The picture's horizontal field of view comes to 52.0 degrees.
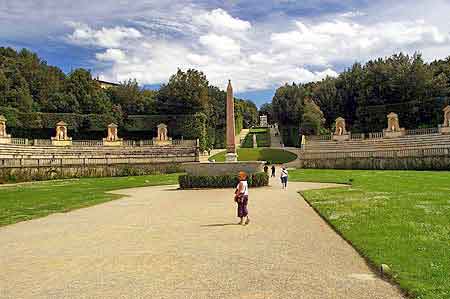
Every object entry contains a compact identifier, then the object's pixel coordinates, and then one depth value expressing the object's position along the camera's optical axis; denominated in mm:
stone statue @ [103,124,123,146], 60103
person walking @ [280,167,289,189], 26434
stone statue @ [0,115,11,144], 49866
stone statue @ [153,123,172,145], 61800
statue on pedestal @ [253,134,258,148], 77925
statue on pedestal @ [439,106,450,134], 47906
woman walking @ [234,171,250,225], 12961
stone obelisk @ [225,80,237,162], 29344
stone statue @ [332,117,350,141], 57719
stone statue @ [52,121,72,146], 57297
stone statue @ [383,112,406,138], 53531
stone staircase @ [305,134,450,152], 45875
